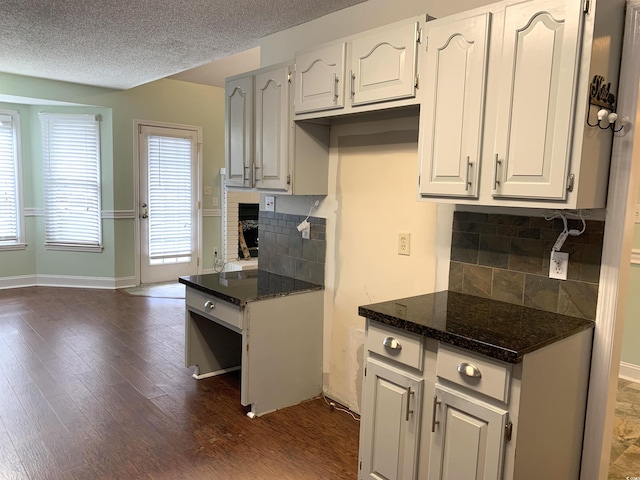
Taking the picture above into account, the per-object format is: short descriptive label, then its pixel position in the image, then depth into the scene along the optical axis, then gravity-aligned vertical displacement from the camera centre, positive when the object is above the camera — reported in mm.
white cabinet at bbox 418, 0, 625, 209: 1609 +379
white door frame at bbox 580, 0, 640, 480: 1735 -233
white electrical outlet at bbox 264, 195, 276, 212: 3436 -64
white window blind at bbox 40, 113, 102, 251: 5883 +77
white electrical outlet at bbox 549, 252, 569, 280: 1937 -246
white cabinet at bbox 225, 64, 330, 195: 2799 +342
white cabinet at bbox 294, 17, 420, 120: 2111 +615
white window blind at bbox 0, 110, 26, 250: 5728 +11
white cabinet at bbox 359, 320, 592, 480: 1578 -771
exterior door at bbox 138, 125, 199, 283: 6219 -161
